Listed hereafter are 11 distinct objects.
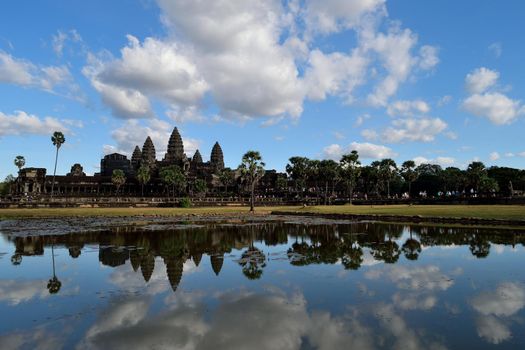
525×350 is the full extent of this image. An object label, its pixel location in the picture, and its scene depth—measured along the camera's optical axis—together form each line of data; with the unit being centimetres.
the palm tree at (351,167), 9781
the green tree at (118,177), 11944
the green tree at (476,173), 10394
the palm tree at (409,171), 10975
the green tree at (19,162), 12734
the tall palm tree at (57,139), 9588
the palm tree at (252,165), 7444
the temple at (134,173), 13250
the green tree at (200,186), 12684
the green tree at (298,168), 10850
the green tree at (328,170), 10416
